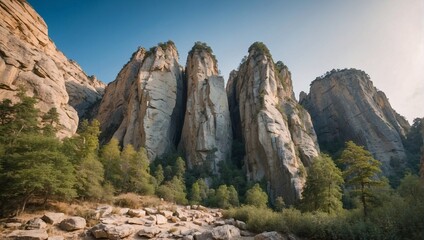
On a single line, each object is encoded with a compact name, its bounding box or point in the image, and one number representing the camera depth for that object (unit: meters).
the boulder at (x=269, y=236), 11.50
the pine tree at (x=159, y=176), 37.65
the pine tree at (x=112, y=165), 30.34
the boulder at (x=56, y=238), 10.99
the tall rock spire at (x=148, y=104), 51.78
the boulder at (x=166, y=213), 19.08
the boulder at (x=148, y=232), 12.85
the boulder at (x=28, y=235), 10.72
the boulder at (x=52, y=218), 13.50
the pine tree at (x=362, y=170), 16.70
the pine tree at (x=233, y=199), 36.11
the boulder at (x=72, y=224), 12.88
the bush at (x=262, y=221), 14.04
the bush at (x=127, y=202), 22.97
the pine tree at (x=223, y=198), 34.50
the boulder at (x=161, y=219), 16.60
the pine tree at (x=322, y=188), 24.67
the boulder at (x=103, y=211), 16.39
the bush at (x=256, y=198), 32.63
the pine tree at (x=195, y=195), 35.16
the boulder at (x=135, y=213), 17.64
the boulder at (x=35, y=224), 12.30
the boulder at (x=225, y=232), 12.13
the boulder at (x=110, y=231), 12.03
